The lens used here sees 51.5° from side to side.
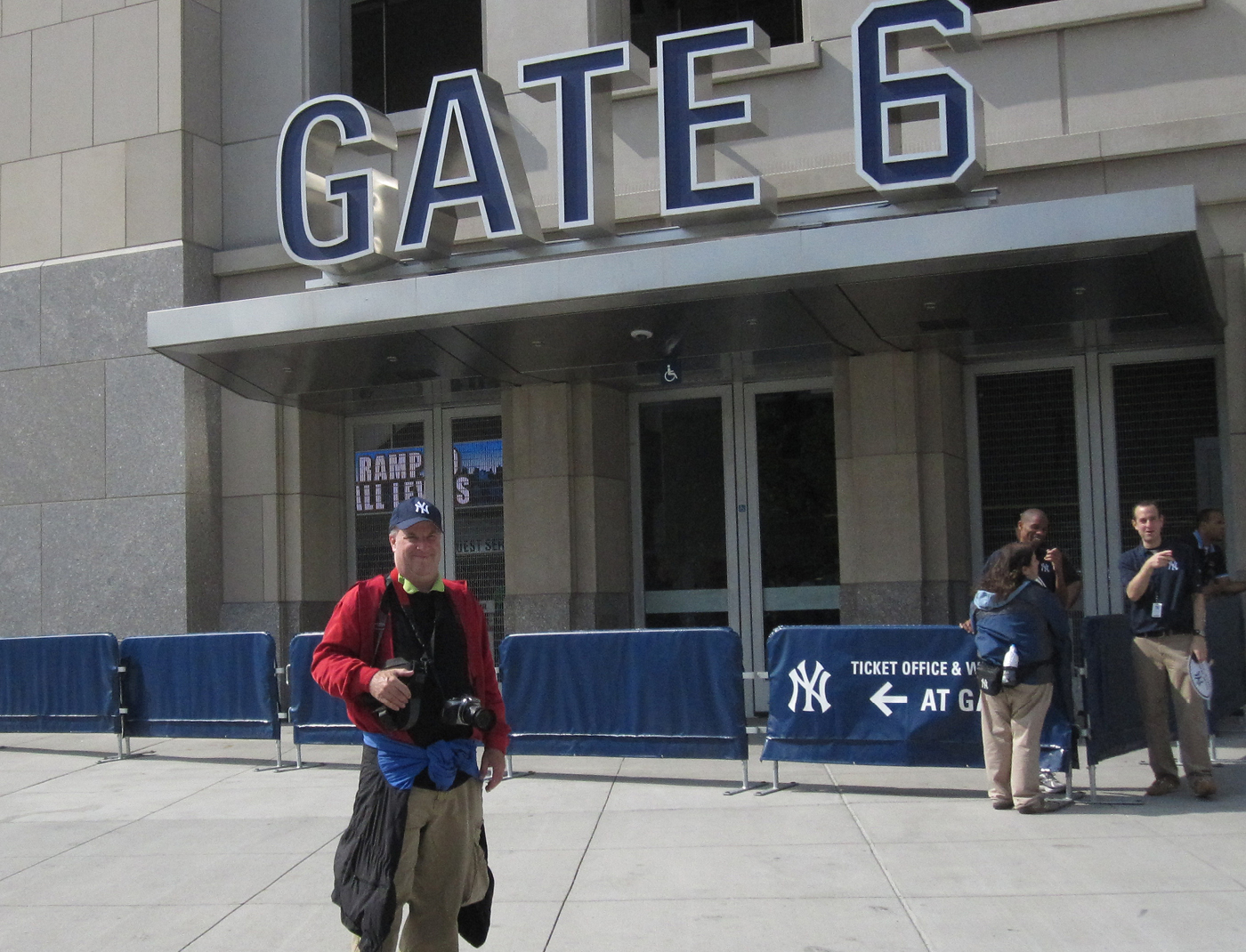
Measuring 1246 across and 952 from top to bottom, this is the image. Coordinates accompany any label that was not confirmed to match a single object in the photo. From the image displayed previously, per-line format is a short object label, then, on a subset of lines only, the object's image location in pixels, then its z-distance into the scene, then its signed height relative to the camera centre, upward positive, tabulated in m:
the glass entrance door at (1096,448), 11.93 +0.68
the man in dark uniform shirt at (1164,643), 8.37 -0.82
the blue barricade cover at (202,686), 10.85 -1.22
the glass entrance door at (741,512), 13.27 +0.18
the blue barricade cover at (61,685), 11.61 -1.26
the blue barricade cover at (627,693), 9.23 -1.18
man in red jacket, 4.48 -0.74
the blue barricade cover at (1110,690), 8.40 -1.14
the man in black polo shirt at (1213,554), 10.10 -0.29
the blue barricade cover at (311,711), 10.57 -1.40
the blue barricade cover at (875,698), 8.59 -1.16
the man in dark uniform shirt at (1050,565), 8.98 -0.32
